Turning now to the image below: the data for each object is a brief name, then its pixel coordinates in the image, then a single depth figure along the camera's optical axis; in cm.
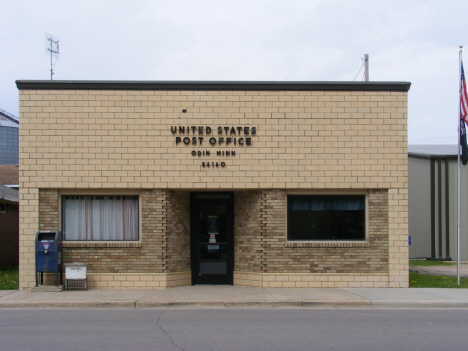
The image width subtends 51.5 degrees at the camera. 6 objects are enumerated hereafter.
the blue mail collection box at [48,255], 1202
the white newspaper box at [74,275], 1212
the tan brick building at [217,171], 1265
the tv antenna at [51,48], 1554
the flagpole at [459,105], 1366
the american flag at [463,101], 1362
